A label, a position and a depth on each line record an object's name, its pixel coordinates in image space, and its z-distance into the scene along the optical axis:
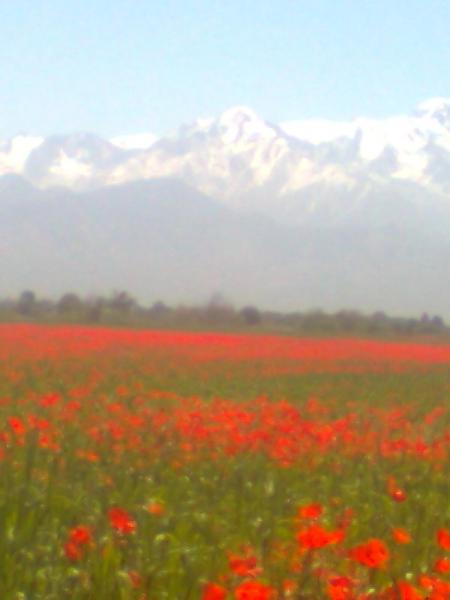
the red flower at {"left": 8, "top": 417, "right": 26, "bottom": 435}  13.45
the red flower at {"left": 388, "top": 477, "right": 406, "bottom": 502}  13.00
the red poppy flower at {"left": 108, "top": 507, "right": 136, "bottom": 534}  8.15
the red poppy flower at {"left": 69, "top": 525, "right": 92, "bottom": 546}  8.31
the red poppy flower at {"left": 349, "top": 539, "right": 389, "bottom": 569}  7.21
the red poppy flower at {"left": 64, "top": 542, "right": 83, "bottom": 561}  8.39
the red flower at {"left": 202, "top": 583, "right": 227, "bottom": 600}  6.88
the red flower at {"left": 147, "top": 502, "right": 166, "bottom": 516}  9.71
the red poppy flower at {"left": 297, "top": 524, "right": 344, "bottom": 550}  7.40
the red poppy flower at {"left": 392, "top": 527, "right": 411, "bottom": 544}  7.86
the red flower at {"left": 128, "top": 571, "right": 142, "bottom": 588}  8.18
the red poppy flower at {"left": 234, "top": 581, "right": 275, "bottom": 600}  7.03
